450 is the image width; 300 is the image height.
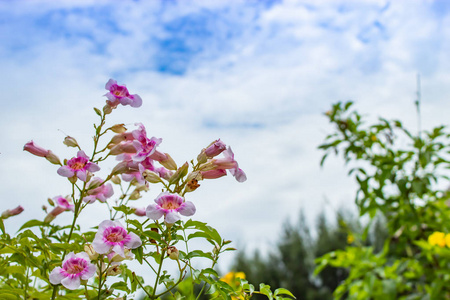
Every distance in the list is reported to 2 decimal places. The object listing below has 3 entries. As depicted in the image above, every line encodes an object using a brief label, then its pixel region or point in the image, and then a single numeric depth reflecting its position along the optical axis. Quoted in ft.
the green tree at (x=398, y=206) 8.91
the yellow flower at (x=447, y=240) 8.79
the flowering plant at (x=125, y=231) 3.00
